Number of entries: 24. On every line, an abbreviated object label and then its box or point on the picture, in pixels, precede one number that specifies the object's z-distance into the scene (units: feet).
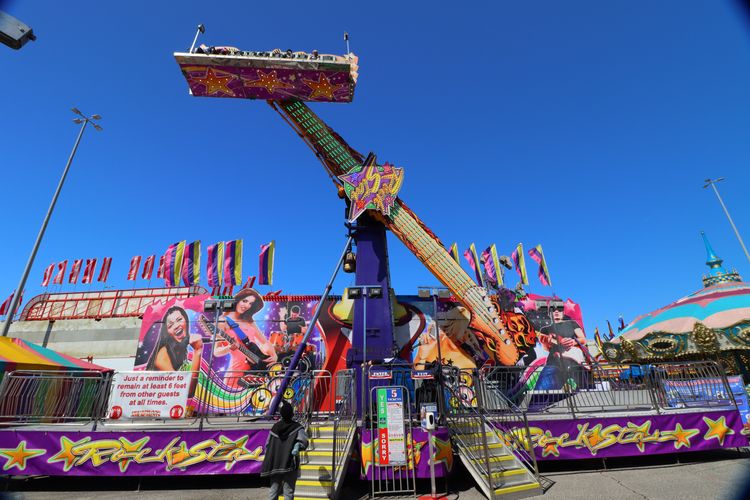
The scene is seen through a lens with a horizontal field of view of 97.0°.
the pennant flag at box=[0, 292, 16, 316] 142.41
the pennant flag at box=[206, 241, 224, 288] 84.28
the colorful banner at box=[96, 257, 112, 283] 138.41
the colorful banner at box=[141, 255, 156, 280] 137.18
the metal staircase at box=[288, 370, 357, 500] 22.58
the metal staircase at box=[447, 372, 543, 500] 23.22
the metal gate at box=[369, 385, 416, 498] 25.14
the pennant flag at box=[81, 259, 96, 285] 137.39
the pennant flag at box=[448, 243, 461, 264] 89.51
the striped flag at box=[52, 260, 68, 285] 135.23
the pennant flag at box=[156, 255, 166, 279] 128.08
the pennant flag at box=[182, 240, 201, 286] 89.10
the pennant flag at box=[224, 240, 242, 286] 82.48
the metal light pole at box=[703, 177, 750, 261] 76.43
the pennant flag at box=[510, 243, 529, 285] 99.56
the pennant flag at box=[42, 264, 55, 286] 138.51
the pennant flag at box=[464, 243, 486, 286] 90.99
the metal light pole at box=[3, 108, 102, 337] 46.69
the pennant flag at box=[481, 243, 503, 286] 99.19
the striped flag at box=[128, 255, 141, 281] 137.49
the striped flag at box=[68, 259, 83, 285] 136.72
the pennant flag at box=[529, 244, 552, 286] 97.19
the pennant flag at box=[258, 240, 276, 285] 80.23
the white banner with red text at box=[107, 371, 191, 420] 28.53
